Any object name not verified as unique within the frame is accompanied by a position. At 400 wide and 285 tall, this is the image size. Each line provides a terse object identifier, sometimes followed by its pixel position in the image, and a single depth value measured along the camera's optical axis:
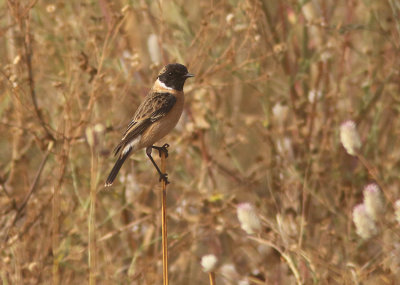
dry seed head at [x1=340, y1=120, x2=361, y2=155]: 6.94
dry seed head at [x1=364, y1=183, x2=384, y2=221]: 6.34
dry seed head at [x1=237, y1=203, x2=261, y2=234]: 6.76
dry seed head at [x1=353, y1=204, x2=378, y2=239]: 6.38
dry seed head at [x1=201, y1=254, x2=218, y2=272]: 6.38
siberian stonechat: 8.46
